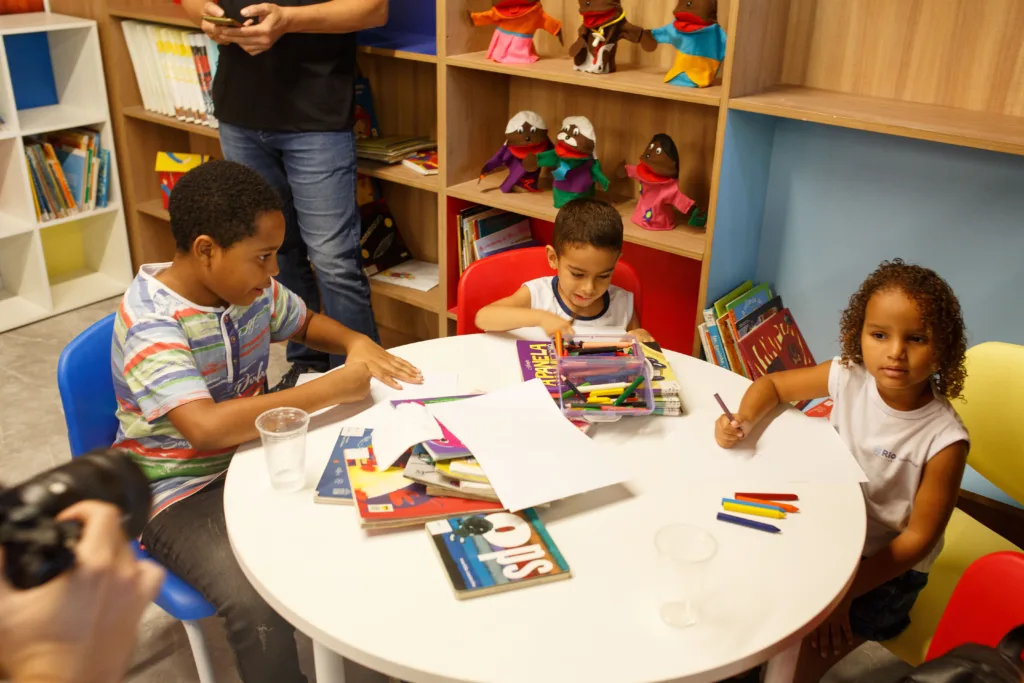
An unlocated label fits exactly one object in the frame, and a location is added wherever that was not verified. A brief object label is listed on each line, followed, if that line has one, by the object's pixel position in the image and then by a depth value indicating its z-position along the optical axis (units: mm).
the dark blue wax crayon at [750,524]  1229
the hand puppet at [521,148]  2461
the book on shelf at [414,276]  2932
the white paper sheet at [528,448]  1244
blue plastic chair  1506
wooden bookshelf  1932
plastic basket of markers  1448
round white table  1000
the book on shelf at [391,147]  2768
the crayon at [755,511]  1257
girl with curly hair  1426
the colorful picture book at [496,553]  1093
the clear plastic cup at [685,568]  1058
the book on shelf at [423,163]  2704
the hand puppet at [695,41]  2061
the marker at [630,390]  1453
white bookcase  3268
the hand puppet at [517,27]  2369
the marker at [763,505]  1266
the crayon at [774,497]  1293
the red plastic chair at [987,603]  1156
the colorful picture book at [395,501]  1186
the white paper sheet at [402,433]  1313
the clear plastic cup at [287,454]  1281
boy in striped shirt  1406
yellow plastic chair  1552
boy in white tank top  1781
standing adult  2381
